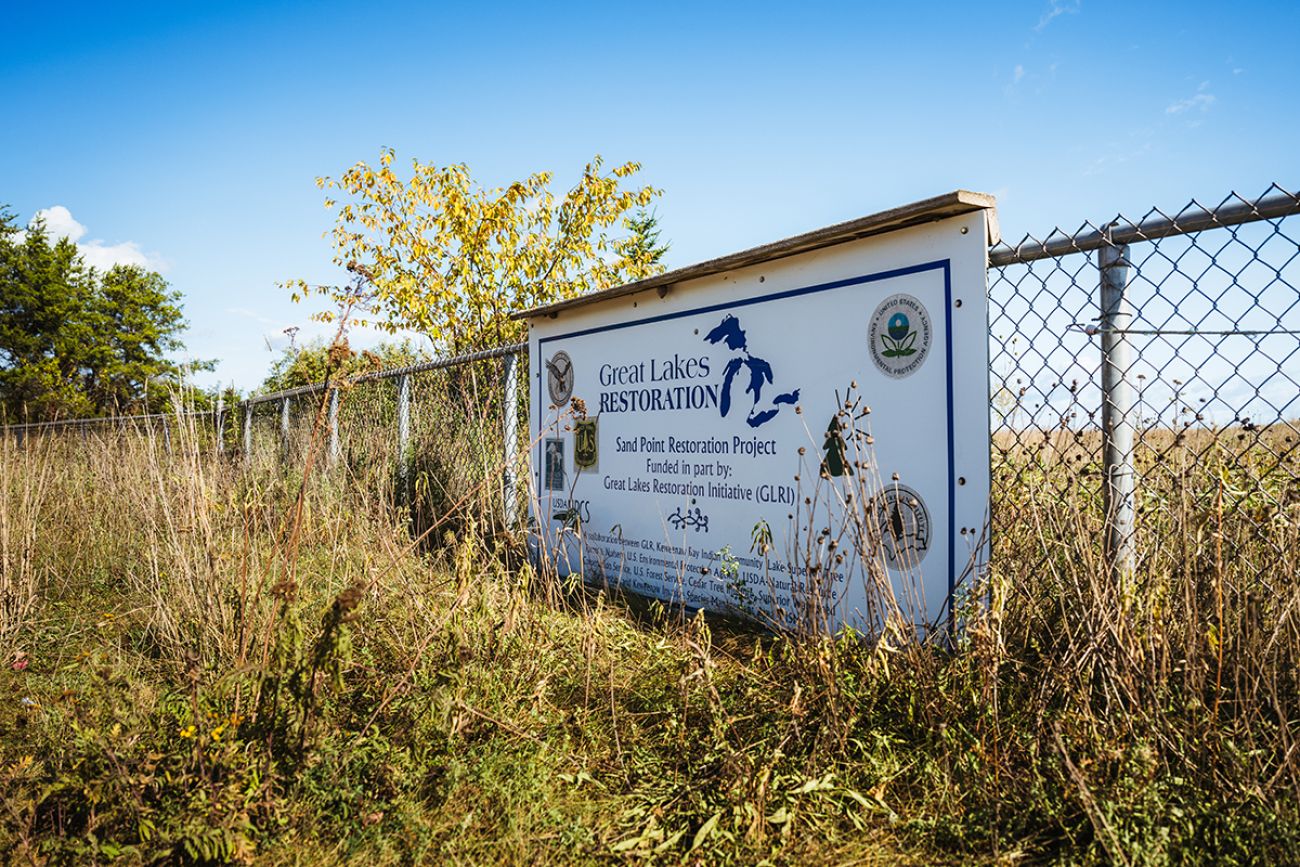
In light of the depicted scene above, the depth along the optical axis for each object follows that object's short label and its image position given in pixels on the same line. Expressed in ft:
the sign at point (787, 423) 10.30
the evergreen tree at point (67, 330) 98.78
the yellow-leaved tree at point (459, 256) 33.35
